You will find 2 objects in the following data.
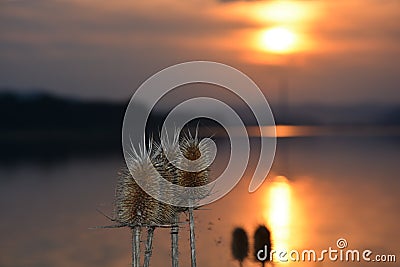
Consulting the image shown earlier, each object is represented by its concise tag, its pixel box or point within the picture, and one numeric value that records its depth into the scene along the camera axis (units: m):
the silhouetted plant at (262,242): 10.53
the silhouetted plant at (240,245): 10.59
